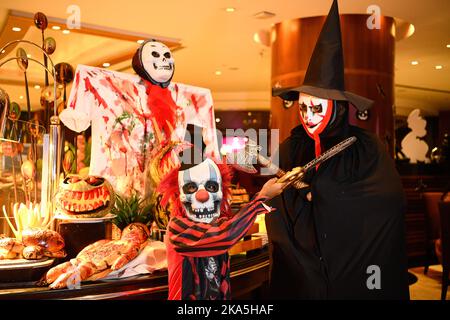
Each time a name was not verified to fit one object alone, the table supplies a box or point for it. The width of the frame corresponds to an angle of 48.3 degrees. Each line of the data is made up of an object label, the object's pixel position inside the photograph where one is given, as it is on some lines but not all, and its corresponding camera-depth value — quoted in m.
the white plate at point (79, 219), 2.26
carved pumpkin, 2.26
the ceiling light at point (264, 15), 5.44
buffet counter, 1.88
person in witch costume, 1.96
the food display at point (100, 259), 1.93
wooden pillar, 5.20
